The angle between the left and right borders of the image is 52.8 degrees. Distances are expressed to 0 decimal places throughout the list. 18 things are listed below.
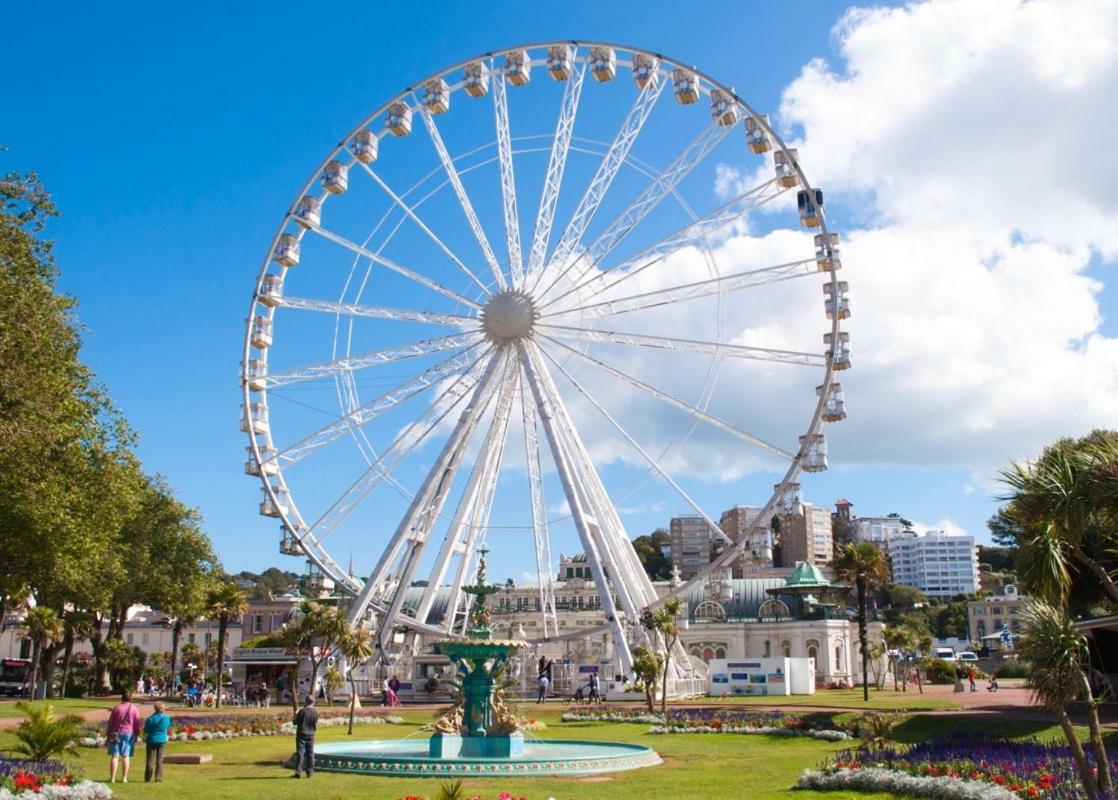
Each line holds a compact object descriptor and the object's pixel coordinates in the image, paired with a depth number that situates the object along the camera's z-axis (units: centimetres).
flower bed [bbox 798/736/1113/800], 1873
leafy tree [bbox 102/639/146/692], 8250
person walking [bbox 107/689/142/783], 2325
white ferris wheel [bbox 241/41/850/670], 4981
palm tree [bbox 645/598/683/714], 5222
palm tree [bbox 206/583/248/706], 7406
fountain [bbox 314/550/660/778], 2548
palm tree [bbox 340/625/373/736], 4428
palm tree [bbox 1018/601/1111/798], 1689
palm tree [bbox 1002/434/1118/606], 2092
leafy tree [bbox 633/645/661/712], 4800
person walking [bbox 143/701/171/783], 2386
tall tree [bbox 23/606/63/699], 6862
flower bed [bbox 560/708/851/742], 3541
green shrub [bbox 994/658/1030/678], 8766
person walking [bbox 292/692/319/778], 2494
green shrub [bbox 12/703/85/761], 2252
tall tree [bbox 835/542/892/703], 6556
